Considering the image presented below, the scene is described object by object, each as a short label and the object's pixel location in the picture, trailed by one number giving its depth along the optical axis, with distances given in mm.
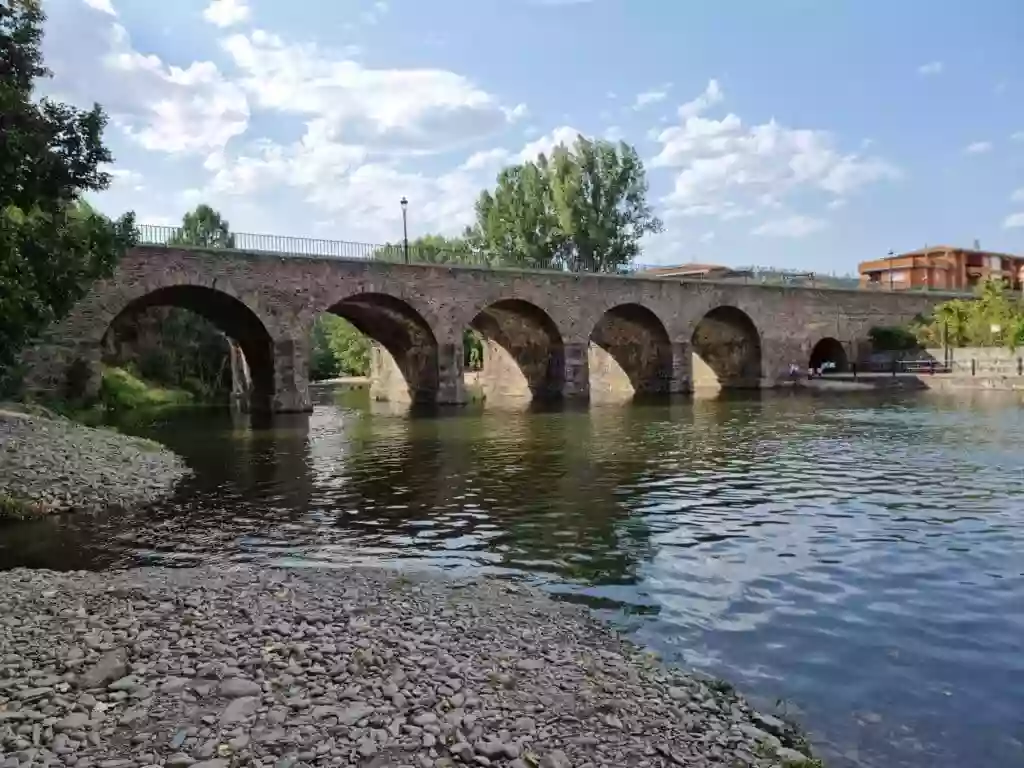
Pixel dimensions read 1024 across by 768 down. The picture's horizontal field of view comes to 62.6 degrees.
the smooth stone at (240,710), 4551
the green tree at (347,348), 72875
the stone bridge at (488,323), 27719
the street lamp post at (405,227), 35647
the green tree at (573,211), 57719
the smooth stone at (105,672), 4953
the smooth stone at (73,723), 4359
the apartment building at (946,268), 80562
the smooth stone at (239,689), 4887
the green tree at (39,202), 14102
